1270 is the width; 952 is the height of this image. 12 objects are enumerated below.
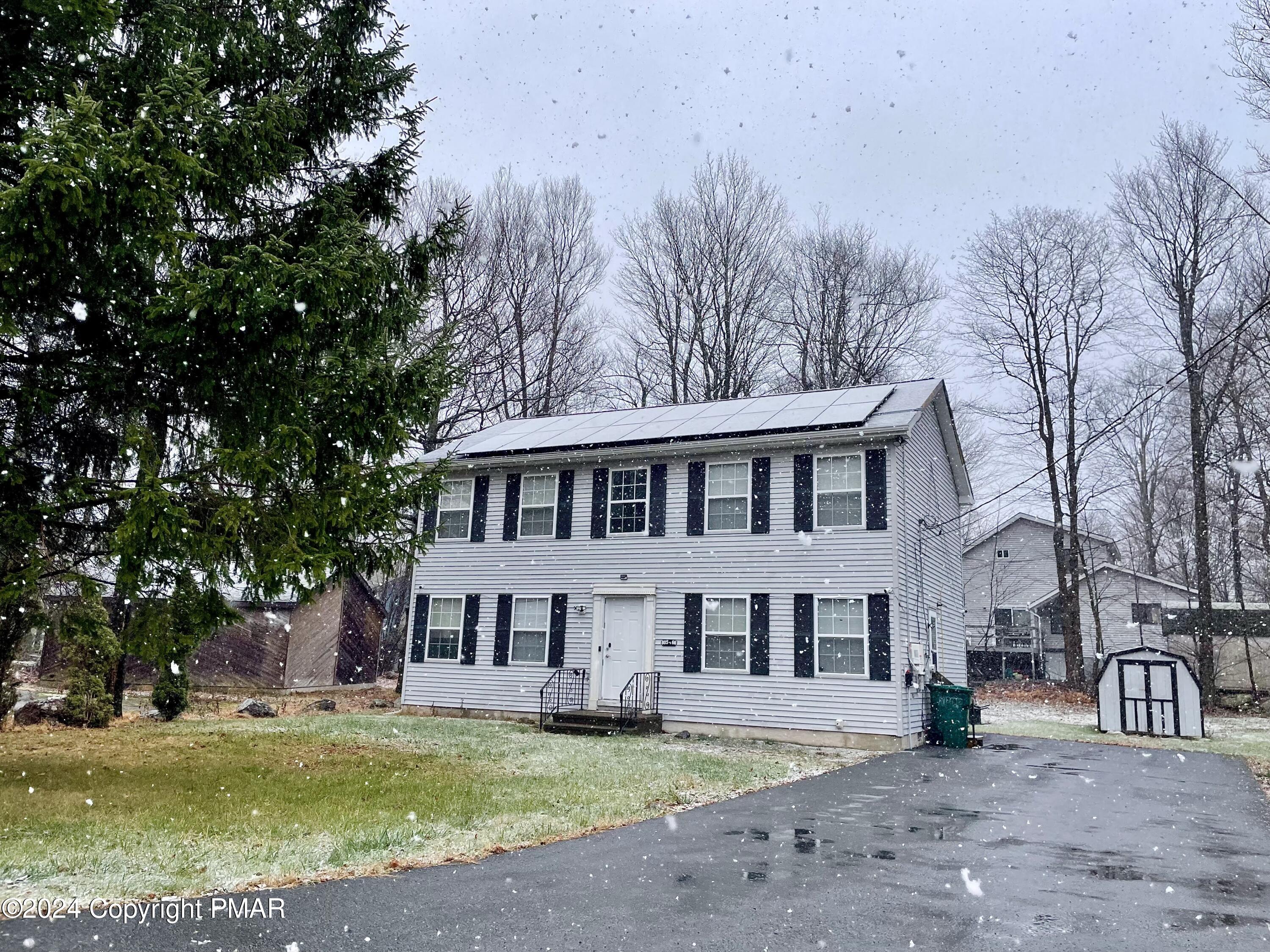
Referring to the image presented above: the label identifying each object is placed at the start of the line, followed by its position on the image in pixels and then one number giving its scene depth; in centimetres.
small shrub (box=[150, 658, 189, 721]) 1507
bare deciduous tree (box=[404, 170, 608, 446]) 2511
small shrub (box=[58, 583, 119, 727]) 1316
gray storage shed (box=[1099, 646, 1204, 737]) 1656
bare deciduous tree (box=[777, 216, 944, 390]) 2900
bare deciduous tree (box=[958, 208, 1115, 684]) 2712
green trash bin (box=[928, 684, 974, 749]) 1462
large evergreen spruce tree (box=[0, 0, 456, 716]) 680
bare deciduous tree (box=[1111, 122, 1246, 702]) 2372
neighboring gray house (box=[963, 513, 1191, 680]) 3450
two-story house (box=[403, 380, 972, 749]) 1432
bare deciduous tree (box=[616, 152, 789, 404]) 2870
